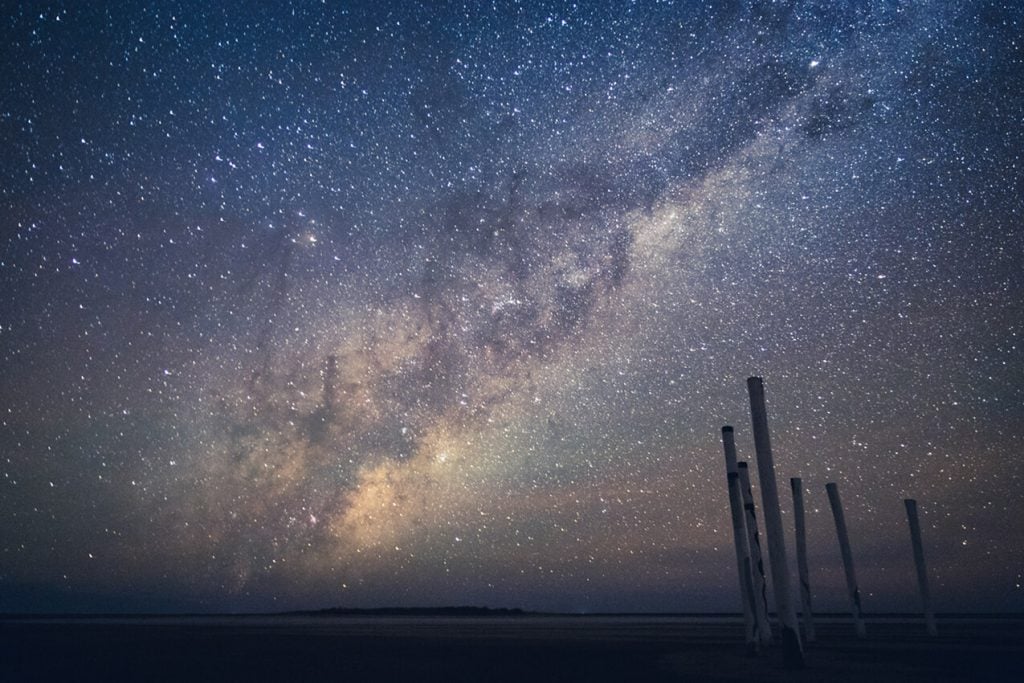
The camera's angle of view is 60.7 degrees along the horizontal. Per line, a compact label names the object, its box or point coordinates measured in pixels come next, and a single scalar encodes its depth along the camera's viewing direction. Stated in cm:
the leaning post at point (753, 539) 1934
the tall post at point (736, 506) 2031
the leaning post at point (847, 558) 2733
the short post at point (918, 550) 2866
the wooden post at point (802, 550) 2377
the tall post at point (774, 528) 1650
